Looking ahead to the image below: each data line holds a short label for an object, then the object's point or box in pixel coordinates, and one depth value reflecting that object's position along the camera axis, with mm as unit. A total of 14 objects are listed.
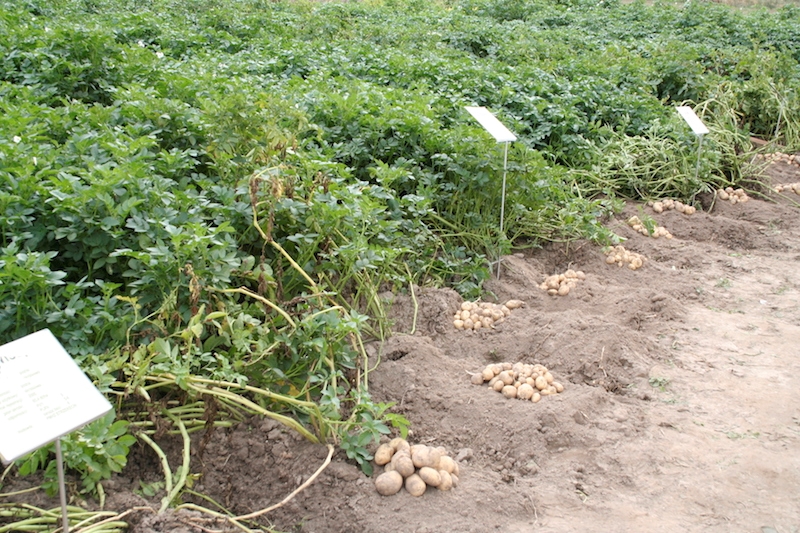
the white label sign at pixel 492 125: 4543
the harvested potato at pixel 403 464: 2684
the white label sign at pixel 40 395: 1854
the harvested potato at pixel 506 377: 3436
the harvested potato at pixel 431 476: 2658
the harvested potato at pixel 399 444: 2785
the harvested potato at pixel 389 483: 2637
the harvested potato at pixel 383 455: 2761
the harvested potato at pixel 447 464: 2729
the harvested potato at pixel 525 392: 3359
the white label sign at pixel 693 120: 6144
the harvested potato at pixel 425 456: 2711
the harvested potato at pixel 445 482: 2677
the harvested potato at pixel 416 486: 2635
